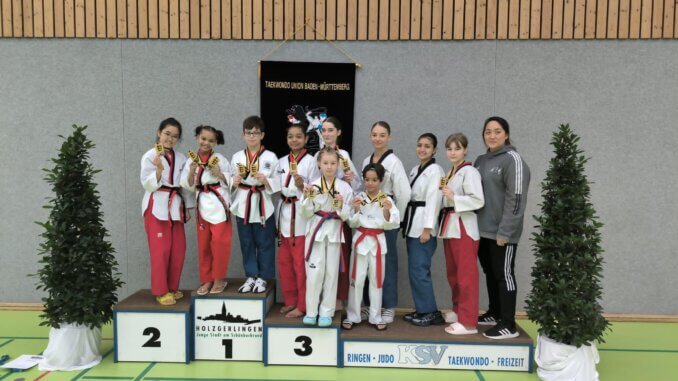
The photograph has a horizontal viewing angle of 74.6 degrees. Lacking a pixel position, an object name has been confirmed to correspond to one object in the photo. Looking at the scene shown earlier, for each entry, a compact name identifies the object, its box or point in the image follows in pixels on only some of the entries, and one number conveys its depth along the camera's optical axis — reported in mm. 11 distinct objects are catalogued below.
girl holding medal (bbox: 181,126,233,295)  3584
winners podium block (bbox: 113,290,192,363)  3545
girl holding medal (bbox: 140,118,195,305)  3557
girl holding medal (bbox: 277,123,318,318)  3641
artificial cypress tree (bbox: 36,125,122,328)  3408
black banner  4676
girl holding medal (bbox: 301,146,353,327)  3414
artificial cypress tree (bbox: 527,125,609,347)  3180
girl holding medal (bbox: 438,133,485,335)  3504
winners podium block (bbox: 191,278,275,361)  3576
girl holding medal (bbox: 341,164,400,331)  3424
